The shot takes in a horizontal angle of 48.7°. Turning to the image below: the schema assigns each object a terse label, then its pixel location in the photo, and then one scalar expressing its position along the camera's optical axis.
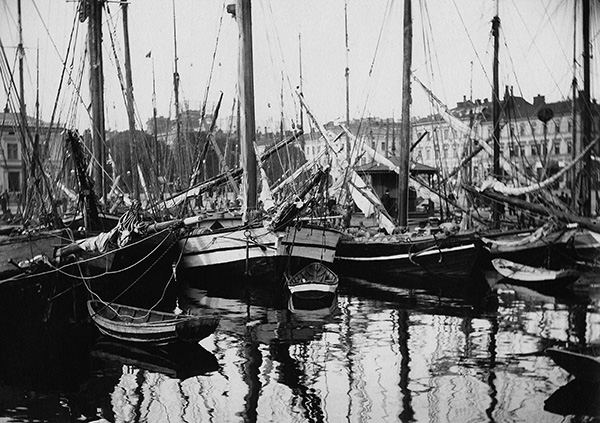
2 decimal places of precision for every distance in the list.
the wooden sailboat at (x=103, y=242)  17.97
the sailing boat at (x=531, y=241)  24.52
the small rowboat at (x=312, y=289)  22.45
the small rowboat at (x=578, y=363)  11.96
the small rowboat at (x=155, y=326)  16.33
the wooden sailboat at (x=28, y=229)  16.80
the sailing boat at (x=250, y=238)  25.03
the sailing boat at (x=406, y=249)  26.94
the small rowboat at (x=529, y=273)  25.80
